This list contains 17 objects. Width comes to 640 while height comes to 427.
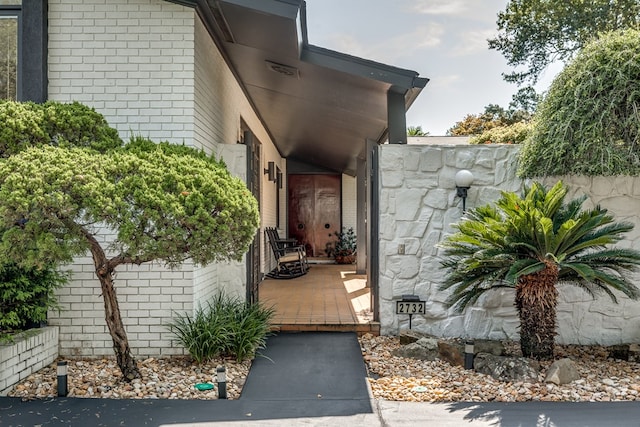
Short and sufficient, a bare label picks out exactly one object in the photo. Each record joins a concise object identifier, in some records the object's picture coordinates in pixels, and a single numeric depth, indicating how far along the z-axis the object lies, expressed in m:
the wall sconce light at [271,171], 9.25
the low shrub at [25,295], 3.68
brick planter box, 3.53
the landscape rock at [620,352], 4.42
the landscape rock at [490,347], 4.34
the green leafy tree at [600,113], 4.19
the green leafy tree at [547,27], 12.94
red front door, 12.95
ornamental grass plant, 4.07
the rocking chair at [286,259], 9.11
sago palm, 3.81
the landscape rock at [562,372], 3.68
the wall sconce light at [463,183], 4.87
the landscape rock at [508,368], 3.76
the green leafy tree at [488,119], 17.52
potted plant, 12.09
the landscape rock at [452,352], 4.17
